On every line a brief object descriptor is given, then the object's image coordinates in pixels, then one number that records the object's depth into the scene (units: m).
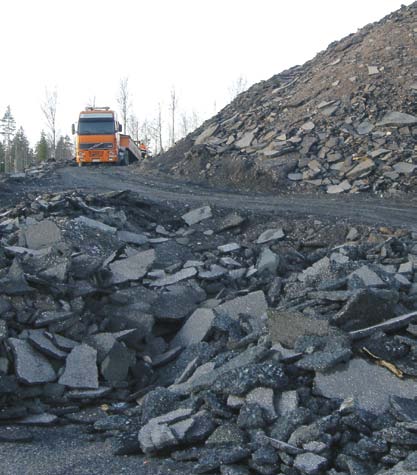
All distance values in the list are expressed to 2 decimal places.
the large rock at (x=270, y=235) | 11.23
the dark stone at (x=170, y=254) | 10.02
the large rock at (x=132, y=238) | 10.66
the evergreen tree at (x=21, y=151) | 57.78
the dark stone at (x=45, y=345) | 6.80
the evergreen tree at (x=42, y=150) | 57.62
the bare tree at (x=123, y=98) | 57.16
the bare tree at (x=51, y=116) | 56.72
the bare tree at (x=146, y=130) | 65.69
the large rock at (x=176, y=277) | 8.98
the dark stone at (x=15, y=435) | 5.52
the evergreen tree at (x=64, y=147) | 63.89
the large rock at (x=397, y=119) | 17.14
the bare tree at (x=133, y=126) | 62.07
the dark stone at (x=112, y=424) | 5.75
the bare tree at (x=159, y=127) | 63.17
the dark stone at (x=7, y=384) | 6.14
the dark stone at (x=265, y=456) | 4.61
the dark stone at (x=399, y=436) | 4.43
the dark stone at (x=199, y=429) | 5.10
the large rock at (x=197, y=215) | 12.27
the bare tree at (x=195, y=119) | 66.19
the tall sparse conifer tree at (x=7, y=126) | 75.44
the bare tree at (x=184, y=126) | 65.19
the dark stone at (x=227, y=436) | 4.96
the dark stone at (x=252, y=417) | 5.02
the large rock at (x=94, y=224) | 10.42
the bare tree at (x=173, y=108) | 58.97
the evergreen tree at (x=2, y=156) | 56.24
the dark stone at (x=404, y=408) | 4.72
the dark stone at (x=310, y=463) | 4.43
